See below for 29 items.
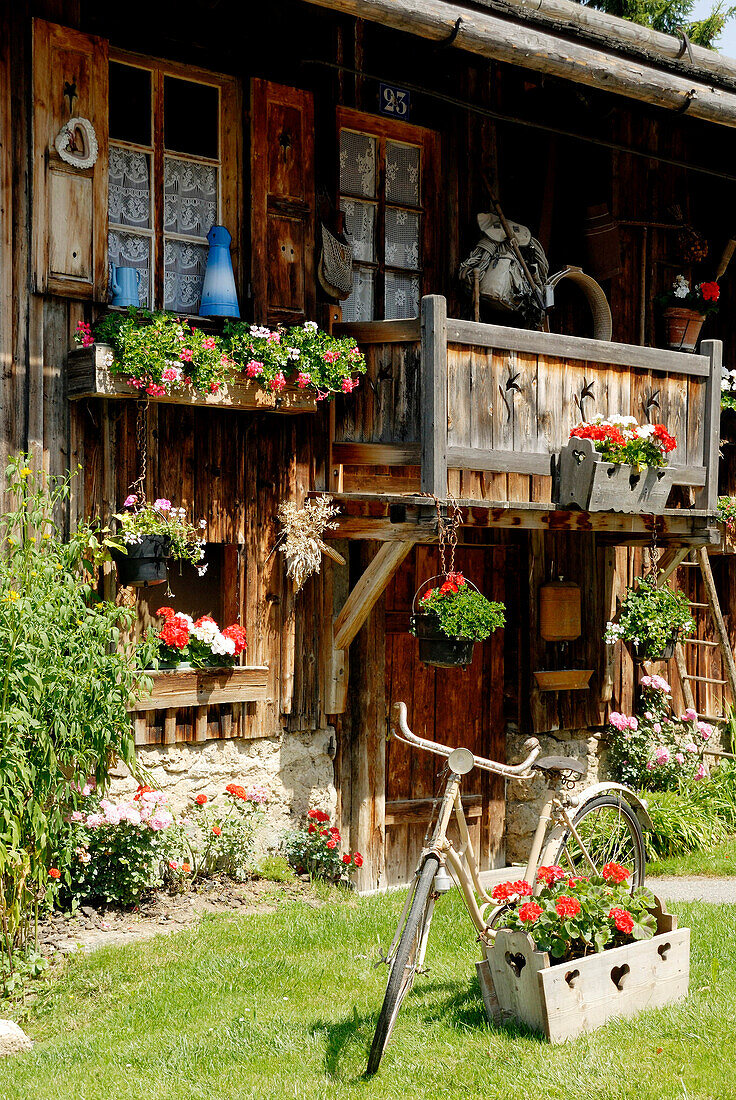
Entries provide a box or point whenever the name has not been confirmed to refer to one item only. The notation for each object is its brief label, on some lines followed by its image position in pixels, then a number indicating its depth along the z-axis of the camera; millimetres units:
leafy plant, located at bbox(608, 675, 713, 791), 9398
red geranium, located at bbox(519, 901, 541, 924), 4738
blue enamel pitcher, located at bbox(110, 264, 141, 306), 6906
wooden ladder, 9828
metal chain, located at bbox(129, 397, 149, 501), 6930
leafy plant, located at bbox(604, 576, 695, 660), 8617
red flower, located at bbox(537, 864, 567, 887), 5023
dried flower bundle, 7578
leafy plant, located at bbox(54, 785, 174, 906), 6406
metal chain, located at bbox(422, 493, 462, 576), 6895
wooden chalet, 6762
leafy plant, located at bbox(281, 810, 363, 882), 7652
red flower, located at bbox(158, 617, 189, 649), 6918
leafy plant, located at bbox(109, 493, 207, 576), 6699
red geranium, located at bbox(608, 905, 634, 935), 4844
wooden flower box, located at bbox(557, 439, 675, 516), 7383
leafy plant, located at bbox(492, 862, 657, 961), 4738
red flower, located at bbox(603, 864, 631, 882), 5094
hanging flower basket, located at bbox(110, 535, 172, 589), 6699
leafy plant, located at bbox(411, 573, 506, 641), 6805
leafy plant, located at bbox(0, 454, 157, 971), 5305
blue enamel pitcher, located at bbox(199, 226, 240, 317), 7254
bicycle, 4453
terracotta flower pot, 9836
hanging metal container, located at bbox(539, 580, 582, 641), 9281
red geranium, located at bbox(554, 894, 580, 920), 4738
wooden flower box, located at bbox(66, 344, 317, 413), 6473
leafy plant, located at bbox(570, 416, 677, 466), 7473
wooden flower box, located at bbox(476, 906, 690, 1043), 4629
